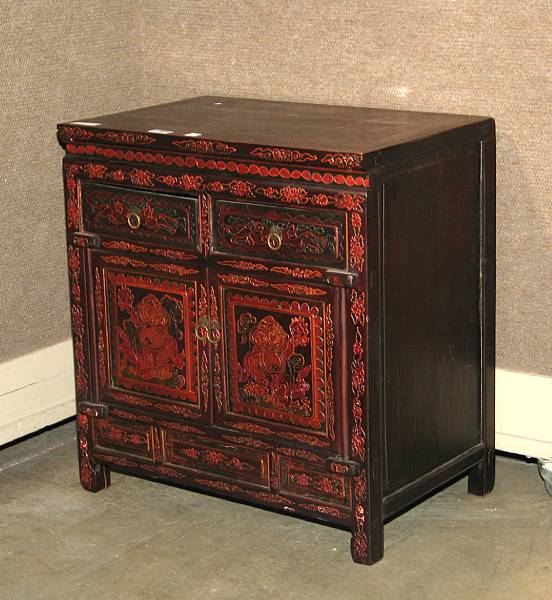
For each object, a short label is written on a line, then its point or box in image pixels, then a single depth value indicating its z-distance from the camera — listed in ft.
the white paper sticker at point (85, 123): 13.34
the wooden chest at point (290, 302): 11.99
